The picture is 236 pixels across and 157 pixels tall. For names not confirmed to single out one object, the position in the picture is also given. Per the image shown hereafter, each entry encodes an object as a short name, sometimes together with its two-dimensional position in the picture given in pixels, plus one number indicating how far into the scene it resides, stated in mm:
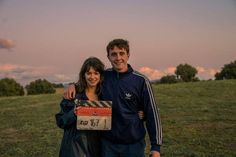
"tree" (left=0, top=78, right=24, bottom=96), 50988
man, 4688
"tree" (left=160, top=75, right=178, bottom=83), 46597
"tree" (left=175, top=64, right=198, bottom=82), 45425
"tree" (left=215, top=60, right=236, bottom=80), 48375
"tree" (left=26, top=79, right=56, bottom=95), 46781
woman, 4758
